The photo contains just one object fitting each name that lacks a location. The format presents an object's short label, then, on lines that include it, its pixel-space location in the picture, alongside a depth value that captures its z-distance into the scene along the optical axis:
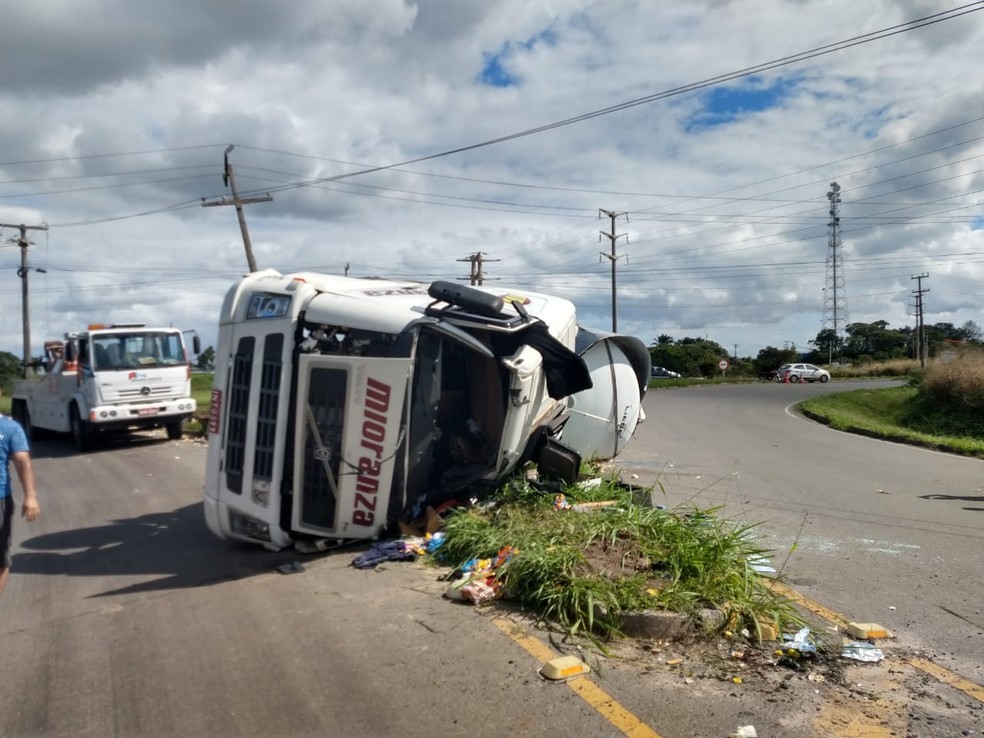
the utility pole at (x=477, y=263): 40.19
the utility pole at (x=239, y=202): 25.52
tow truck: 17.09
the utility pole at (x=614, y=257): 51.33
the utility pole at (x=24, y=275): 39.06
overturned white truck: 6.91
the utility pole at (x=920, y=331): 69.11
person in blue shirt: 5.36
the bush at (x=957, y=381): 27.97
